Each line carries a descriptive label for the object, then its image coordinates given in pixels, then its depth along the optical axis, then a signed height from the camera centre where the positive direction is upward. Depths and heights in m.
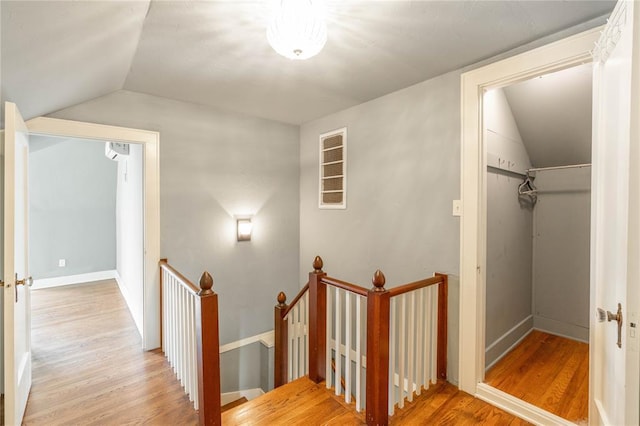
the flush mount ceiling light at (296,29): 1.34 +0.83
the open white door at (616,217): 0.98 -0.03
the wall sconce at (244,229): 3.39 -0.23
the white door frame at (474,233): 2.06 -0.17
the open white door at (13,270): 1.55 -0.34
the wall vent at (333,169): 3.28 +0.46
